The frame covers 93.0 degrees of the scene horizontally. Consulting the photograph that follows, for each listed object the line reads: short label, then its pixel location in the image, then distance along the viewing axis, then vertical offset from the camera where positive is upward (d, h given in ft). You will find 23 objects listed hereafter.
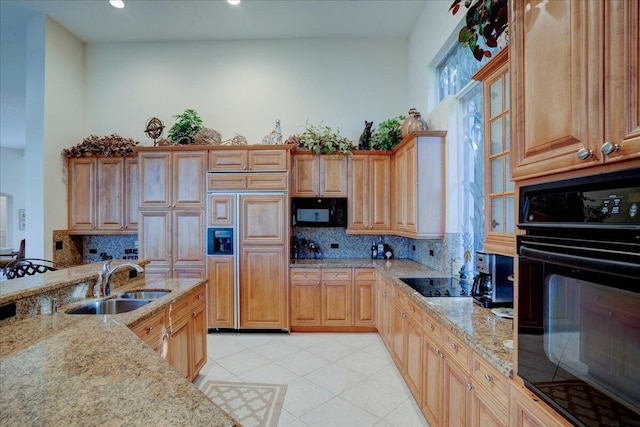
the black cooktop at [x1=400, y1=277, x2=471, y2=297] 7.99 -2.10
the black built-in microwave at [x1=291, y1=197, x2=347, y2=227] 13.67 +0.11
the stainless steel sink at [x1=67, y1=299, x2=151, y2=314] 6.98 -2.24
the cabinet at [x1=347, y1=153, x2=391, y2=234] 13.65 +0.97
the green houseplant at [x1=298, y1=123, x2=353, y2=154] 13.44 +3.17
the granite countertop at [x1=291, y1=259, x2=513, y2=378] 4.36 -2.03
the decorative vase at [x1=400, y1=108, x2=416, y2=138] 11.64 +3.49
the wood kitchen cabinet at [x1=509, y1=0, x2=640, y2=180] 2.41 +1.21
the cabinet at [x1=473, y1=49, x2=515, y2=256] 5.47 +1.07
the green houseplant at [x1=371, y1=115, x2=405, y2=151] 13.41 +3.53
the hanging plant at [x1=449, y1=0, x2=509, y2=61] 4.69 +3.16
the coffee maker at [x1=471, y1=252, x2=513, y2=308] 6.42 -1.40
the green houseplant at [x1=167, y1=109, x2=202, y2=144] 13.62 +3.88
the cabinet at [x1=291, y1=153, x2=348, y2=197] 13.69 +1.74
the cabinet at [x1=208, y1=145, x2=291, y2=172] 12.89 +2.32
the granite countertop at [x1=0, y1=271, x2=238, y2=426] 2.77 -1.88
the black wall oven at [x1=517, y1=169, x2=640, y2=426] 2.37 -0.78
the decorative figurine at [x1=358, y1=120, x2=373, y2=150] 13.76 +3.45
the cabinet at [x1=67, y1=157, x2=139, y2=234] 14.17 +0.96
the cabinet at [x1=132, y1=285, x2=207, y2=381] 6.60 -2.96
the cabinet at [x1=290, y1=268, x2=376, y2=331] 12.71 -3.55
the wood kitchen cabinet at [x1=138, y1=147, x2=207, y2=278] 12.95 +0.11
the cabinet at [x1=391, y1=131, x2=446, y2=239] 10.75 +1.09
